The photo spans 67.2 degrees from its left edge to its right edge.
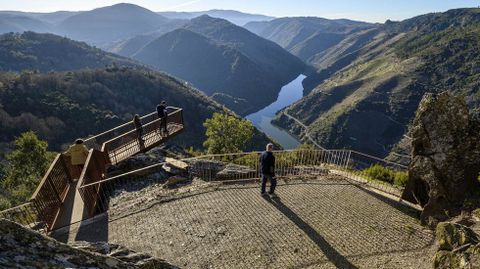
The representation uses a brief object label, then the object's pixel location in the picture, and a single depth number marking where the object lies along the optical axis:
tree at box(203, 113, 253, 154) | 40.50
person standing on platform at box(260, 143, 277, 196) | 12.70
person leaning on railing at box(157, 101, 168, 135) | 19.80
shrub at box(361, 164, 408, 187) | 16.44
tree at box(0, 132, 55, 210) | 31.69
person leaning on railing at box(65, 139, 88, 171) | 13.83
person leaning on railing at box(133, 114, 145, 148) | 17.94
